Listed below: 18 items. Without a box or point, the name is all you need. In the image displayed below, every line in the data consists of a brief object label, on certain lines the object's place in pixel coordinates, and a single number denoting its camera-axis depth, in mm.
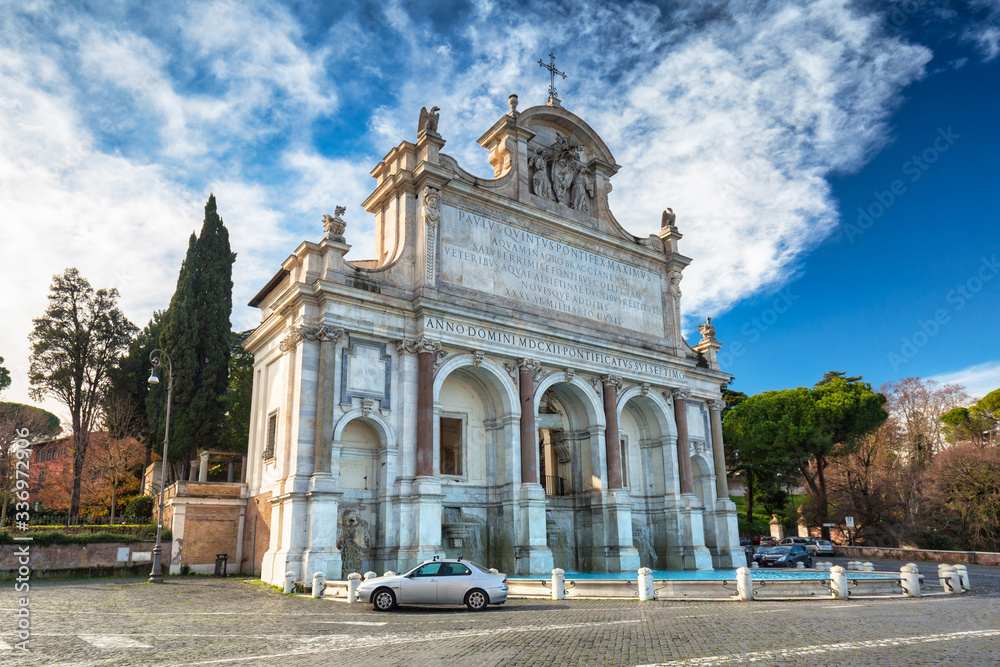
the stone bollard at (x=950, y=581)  20328
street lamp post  22266
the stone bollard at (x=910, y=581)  18891
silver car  15750
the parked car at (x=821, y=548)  42656
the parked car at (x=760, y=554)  33312
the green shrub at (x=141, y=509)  37188
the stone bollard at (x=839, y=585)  17953
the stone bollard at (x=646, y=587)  17812
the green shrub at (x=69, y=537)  23444
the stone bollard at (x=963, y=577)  20688
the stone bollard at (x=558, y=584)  18017
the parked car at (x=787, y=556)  32594
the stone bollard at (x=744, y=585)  17484
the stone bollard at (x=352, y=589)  17359
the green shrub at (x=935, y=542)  43438
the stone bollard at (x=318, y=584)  18656
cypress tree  37094
